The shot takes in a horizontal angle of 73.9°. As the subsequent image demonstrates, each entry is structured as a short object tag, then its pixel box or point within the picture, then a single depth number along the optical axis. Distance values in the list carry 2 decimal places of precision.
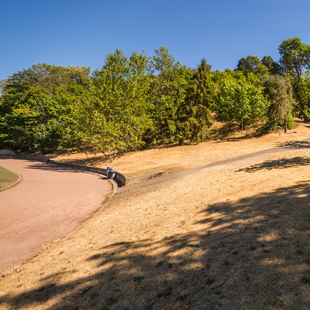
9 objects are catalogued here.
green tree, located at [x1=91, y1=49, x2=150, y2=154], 32.53
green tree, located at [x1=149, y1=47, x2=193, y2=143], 41.69
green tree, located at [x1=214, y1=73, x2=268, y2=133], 36.44
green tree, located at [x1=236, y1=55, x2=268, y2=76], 76.96
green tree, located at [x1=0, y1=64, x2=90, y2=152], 52.44
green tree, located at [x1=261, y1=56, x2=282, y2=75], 65.01
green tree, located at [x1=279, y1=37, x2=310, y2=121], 48.19
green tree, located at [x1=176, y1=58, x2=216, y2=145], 38.94
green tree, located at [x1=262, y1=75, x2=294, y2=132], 35.28
